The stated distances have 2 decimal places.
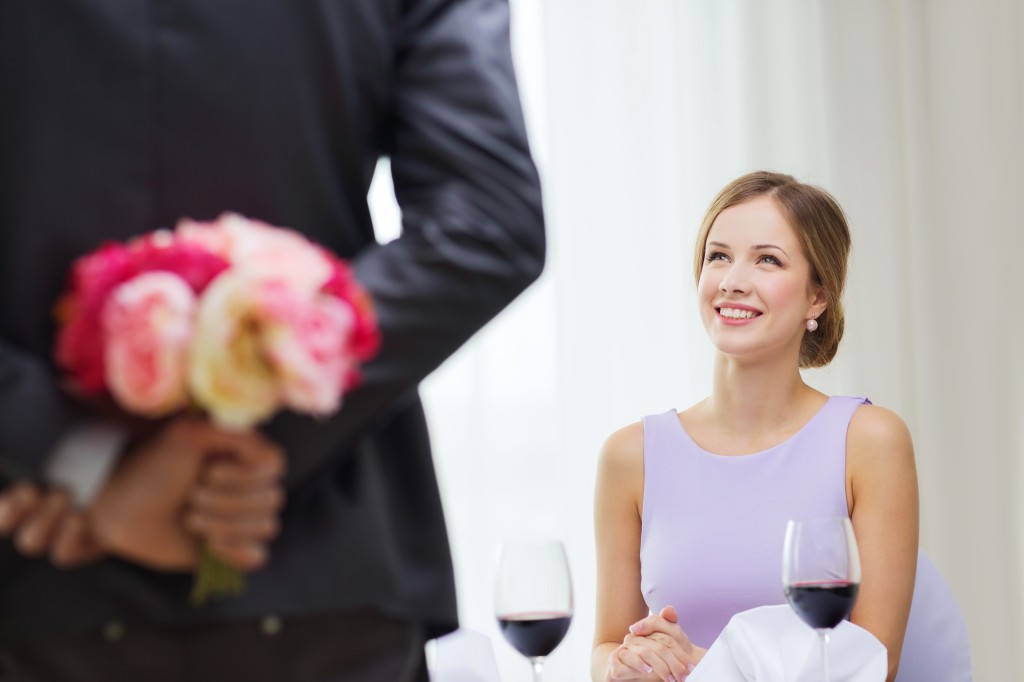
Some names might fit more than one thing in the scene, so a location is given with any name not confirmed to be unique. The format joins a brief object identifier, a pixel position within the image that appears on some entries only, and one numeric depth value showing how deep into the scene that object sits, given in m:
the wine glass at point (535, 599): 2.89
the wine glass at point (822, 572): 2.87
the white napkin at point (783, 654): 2.91
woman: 3.70
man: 2.39
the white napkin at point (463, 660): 3.06
